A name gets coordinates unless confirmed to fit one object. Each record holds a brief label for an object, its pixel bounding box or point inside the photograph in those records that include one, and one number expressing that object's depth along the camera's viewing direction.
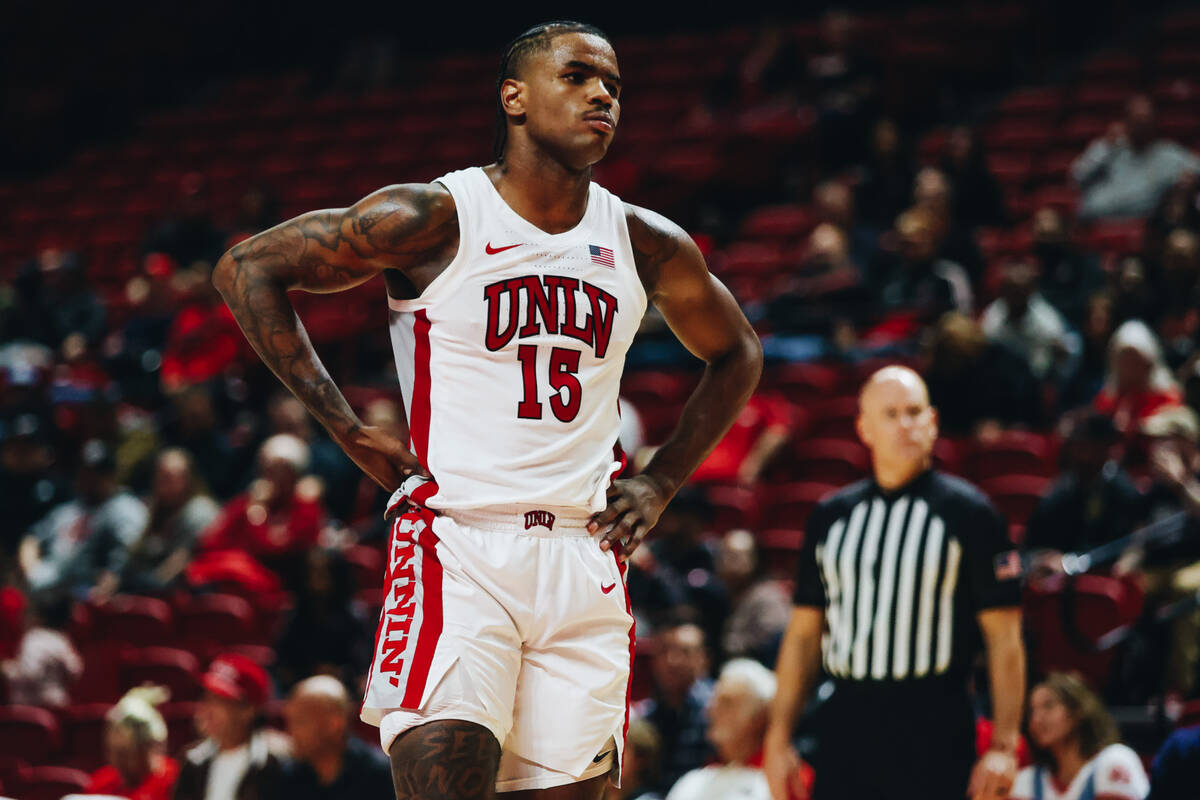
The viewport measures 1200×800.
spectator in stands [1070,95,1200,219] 19.30
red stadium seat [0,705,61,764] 14.51
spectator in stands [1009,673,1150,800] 10.00
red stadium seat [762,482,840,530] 15.70
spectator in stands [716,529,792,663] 13.76
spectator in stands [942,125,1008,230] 19.69
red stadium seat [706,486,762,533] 16.02
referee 8.40
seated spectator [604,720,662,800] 12.20
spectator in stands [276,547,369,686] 14.70
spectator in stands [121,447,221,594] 17.48
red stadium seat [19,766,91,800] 13.62
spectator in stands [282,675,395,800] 12.02
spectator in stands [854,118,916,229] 20.66
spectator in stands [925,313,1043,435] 15.73
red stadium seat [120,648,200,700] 15.19
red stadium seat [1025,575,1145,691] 12.12
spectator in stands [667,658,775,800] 11.55
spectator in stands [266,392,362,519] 18.08
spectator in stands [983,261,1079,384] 16.34
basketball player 5.72
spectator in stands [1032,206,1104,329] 17.44
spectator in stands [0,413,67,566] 19.12
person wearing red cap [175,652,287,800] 12.26
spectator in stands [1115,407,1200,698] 11.24
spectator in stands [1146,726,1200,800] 8.12
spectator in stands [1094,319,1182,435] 14.09
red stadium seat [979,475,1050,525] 14.56
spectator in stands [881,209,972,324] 18.00
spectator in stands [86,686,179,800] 12.91
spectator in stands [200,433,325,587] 16.52
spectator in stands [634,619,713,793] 12.98
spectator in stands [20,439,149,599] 17.78
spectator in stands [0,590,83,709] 15.80
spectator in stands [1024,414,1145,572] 12.99
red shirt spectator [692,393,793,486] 16.80
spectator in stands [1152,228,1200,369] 15.41
